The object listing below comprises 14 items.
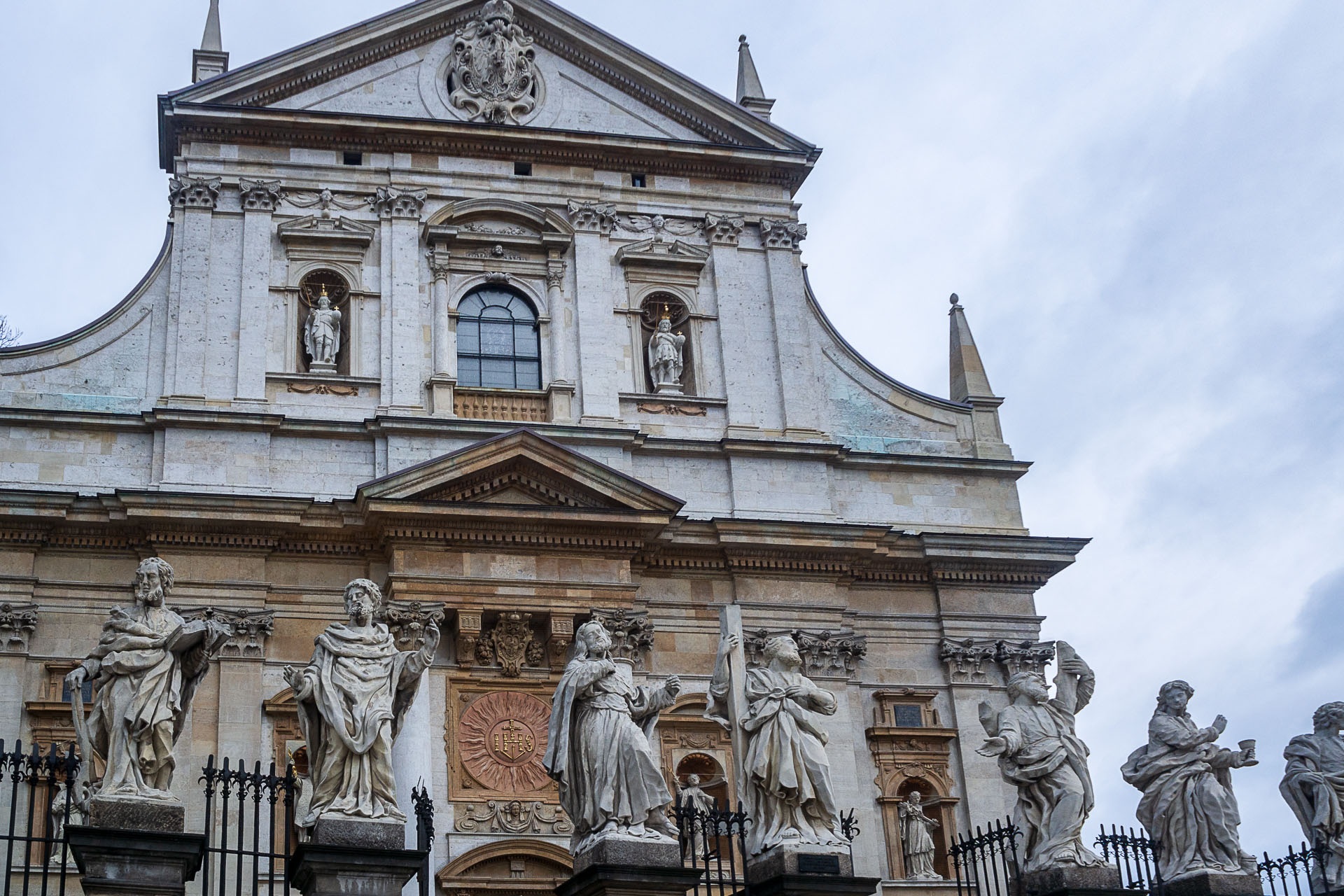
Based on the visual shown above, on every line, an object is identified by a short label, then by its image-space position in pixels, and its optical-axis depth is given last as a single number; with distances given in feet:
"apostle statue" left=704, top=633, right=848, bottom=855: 40.32
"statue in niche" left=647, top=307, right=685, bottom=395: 80.28
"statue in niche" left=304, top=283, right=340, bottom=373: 77.15
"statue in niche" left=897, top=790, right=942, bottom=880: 72.08
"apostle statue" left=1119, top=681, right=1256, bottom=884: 45.57
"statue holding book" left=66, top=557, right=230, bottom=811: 35.76
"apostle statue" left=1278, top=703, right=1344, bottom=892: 47.98
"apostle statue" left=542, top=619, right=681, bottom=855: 38.83
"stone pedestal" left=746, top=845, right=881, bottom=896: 38.78
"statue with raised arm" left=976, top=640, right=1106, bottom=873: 43.78
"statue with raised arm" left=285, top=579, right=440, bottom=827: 36.86
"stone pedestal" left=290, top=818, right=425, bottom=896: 35.50
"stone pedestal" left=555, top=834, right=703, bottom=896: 37.55
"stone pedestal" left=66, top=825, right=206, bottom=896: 34.01
